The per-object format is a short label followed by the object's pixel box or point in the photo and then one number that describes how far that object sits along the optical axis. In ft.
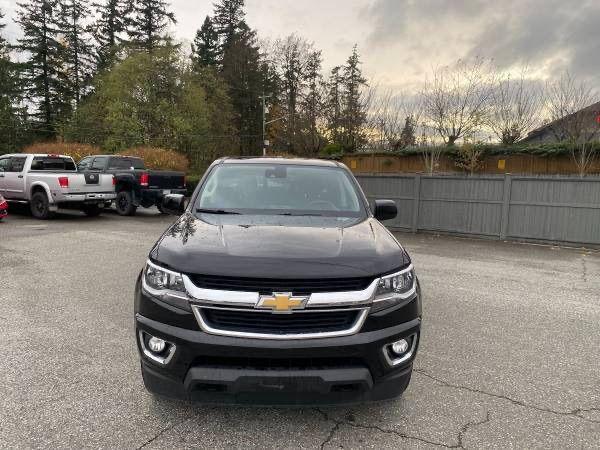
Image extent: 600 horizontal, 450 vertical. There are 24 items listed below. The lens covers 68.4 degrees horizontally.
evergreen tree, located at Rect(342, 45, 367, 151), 89.45
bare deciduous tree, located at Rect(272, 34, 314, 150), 135.54
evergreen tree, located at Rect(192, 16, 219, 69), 158.51
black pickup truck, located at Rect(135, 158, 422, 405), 7.72
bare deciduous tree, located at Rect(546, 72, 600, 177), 64.95
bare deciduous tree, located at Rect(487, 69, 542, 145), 71.26
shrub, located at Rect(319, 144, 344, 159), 86.49
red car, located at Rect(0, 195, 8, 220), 38.24
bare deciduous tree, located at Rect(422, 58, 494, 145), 69.31
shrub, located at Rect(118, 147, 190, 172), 67.92
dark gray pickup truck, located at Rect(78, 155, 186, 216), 45.58
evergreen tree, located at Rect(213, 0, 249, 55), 159.53
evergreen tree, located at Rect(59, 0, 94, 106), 141.90
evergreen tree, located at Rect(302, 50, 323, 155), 91.76
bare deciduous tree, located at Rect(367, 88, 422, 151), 82.21
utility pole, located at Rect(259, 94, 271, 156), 115.50
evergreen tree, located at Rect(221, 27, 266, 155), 140.56
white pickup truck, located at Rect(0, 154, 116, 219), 40.75
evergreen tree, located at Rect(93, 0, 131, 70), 142.20
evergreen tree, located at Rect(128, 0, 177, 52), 140.46
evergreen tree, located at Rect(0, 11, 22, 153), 123.95
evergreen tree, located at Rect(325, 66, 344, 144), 91.76
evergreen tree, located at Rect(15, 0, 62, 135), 137.59
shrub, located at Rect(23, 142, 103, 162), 77.82
